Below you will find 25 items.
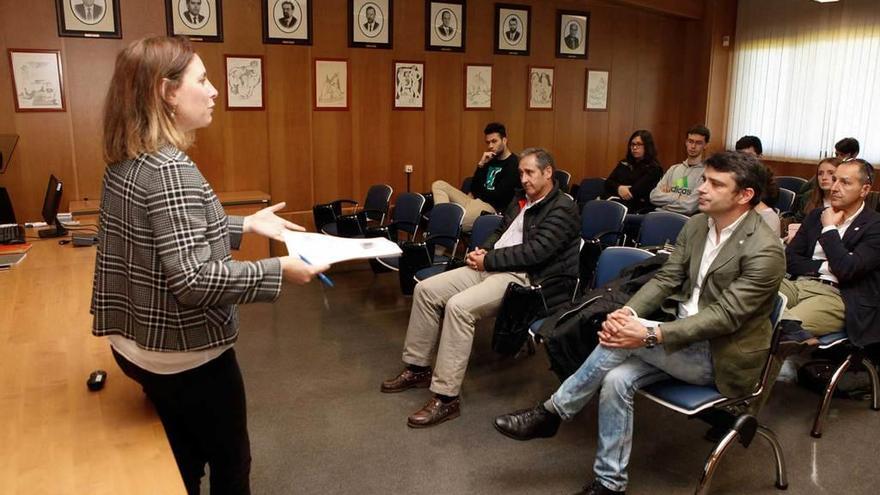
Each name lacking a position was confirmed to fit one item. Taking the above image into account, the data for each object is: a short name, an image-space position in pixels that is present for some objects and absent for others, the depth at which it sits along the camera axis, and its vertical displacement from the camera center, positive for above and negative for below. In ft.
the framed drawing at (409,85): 22.59 +1.43
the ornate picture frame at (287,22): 20.31 +3.26
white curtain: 22.26 +1.99
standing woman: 4.43 -0.92
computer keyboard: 12.61 -2.27
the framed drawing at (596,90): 26.40 +1.54
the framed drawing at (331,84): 21.40 +1.35
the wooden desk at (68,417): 4.75 -2.60
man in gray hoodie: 17.28 -1.50
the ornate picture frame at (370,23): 21.47 +3.42
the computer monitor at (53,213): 13.34 -1.94
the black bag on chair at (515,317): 10.82 -3.26
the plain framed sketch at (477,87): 23.86 +1.47
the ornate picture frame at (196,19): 19.12 +3.13
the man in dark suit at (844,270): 10.40 -2.39
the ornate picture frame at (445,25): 22.71 +3.59
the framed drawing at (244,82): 20.20 +1.28
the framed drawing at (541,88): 25.13 +1.53
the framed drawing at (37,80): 17.66 +1.13
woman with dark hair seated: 19.24 -1.45
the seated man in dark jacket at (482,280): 11.02 -2.87
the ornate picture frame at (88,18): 17.85 +2.91
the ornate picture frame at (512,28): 23.95 +3.69
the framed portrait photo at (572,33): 25.14 +3.71
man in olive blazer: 7.97 -2.56
